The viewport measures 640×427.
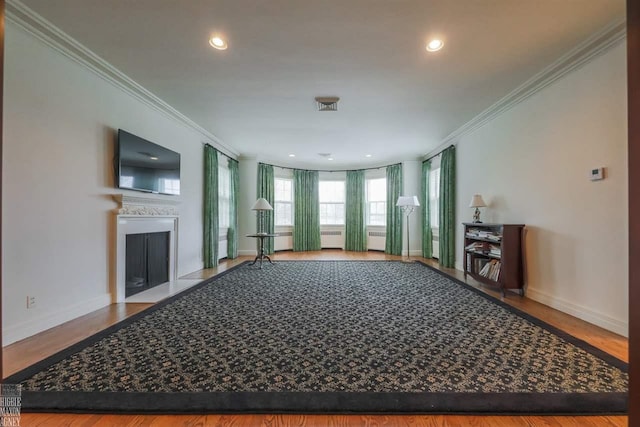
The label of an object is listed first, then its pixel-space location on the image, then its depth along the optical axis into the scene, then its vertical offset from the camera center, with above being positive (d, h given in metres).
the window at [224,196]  6.02 +0.41
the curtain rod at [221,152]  5.23 +1.34
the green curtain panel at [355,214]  7.86 +0.01
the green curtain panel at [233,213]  6.28 +0.04
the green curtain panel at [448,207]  5.19 +0.14
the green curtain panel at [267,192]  7.00 +0.59
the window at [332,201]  8.30 +0.41
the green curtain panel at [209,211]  5.16 +0.07
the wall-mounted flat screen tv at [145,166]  3.15 +0.63
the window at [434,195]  6.16 +0.45
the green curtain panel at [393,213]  7.13 +0.04
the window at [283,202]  7.73 +0.36
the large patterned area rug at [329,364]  1.52 -1.02
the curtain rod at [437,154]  5.27 +1.32
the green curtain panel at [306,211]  7.82 +0.10
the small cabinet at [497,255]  3.36 -0.53
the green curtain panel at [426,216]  6.33 -0.04
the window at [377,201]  7.77 +0.38
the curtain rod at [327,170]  7.51 +1.32
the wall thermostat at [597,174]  2.48 +0.37
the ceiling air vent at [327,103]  3.49 +1.47
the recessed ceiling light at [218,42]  2.41 +1.55
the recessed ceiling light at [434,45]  2.44 +1.54
